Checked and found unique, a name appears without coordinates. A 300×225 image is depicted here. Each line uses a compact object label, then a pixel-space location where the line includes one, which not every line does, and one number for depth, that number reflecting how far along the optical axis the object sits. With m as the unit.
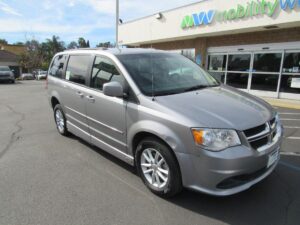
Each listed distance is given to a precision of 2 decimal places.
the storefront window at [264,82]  12.02
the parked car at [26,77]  43.75
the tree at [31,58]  54.25
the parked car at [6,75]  24.77
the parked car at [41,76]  43.03
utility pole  16.81
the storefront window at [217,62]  14.23
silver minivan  2.68
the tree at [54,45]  78.10
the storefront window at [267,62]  11.71
